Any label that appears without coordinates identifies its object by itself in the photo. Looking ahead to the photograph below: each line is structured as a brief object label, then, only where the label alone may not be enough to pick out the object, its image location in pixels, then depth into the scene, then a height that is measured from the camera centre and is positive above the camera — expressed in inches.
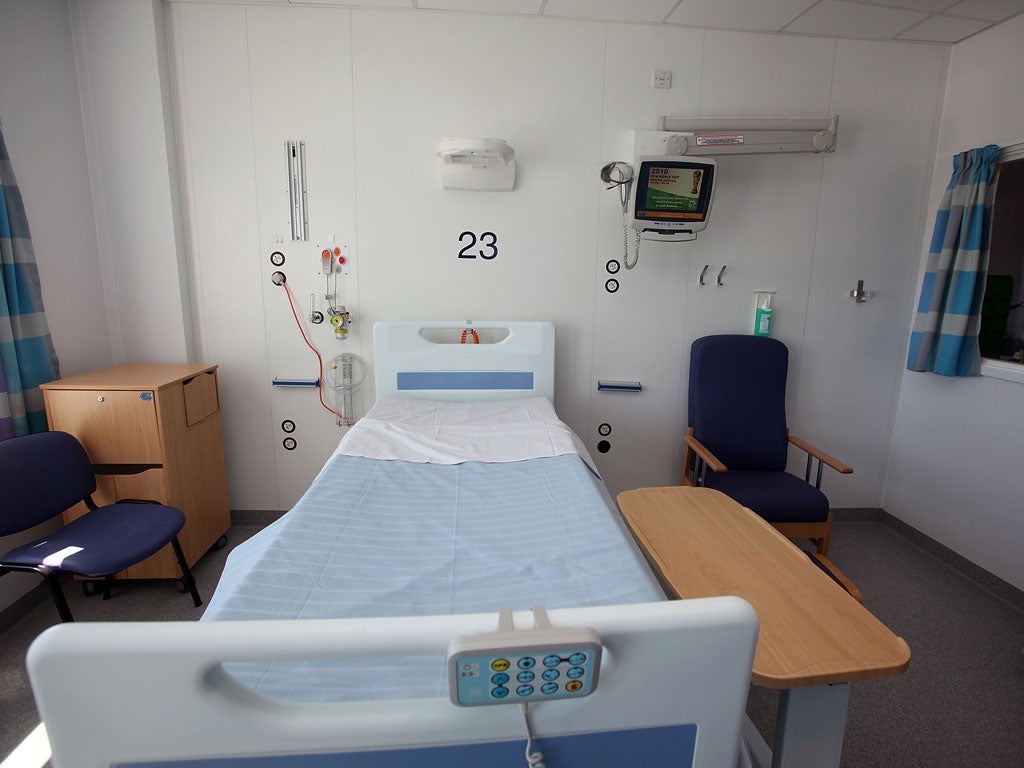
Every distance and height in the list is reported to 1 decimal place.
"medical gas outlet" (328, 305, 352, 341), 102.6 -8.7
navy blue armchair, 102.5 -24.1
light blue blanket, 35.1 -26.6
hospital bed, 23.6 -23.8
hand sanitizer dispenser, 107.1 -5.2
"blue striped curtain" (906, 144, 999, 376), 93.9 +4.2
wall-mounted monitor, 92.4 +17.1
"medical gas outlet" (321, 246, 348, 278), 103.1 +3.4
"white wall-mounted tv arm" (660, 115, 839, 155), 95.3 +28.6
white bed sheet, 74.2 -24.7
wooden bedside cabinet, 83.4 -27.0
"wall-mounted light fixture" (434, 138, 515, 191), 89.1 +21.9
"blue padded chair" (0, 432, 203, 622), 67.6 -38.2
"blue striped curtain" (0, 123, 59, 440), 78.2 -9.4
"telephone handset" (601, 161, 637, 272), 97.0 +20.7
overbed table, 38.4 -28.4
